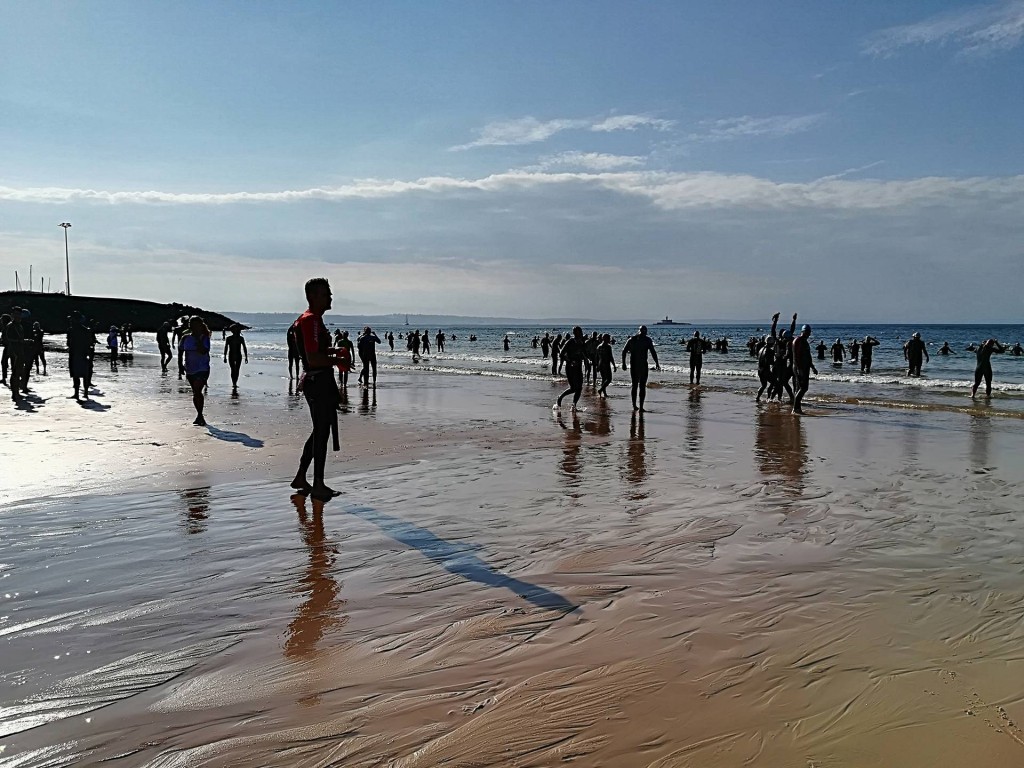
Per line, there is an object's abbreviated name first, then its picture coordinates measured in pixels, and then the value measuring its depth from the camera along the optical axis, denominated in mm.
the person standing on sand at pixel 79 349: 18000
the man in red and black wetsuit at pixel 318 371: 7742
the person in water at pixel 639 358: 18328
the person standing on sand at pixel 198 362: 13742
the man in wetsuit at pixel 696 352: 29594
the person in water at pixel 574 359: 18375
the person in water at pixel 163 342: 29189
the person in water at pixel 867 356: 41222
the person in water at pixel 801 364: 18922
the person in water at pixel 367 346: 23062
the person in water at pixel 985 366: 24125
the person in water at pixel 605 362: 24047
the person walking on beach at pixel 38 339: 24494
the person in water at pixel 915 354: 36625
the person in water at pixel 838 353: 52384
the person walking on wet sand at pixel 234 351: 22391
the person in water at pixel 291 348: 21016
